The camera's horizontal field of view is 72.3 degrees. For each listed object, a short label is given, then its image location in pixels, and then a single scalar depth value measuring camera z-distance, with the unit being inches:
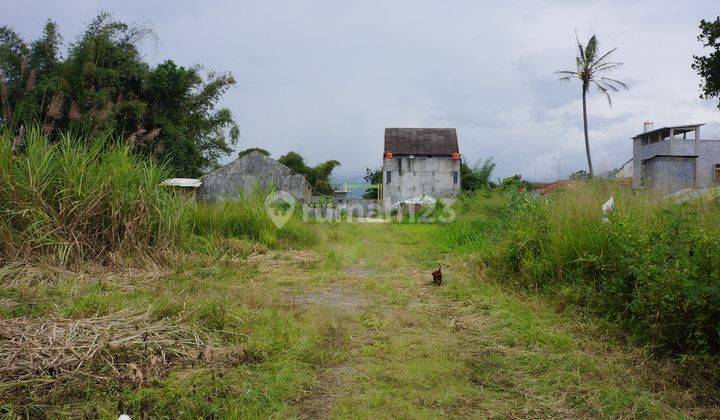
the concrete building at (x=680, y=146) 1083.3
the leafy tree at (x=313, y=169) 1266.0
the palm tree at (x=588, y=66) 1026.1
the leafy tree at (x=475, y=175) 1138.9
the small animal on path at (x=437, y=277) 230.9
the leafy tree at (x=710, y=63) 603.2
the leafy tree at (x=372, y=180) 1246.5
